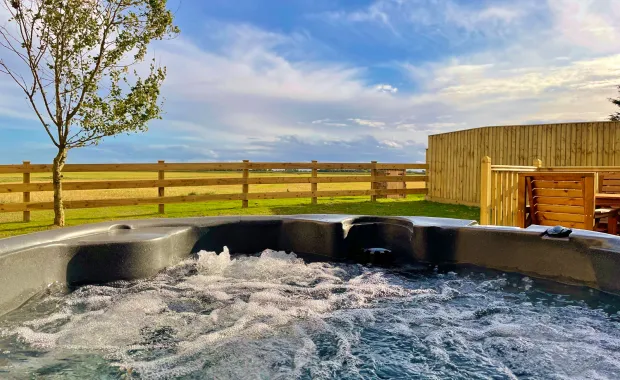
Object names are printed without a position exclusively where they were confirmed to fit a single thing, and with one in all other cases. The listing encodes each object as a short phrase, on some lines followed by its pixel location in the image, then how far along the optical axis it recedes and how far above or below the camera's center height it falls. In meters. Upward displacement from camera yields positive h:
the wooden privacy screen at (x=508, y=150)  7.51 +0.58
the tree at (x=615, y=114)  14.71 +2.24
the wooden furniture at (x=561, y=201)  3.94 -0.21
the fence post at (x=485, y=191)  4.59 -0.12
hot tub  1.69 -0.69
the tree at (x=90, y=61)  6.22 +1.79
